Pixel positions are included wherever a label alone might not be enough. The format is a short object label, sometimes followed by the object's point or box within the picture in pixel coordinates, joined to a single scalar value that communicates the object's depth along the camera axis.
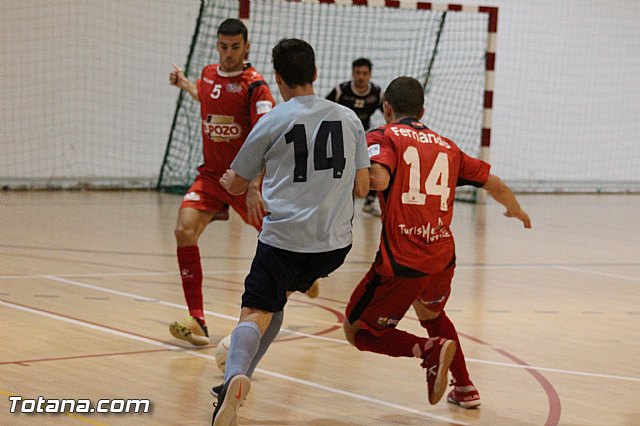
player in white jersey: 8.28
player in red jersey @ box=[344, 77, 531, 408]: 9.10
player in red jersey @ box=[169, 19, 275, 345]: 11.87
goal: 29.44
